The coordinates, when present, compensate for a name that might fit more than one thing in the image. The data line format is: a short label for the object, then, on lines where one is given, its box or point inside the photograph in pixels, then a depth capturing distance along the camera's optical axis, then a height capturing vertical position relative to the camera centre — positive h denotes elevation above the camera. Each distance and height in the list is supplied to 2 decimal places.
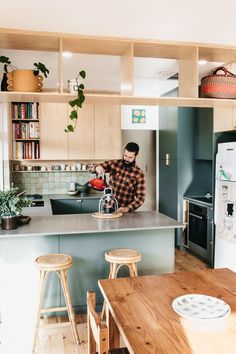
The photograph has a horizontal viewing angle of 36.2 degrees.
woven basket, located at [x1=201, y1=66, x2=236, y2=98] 3.18 +0.61
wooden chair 1.35 -0.71
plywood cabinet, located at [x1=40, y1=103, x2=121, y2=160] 6.16 +0.35
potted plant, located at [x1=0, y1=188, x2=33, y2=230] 3.11 -0.48
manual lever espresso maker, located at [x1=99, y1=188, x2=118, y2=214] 3.78 -0.53
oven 4.90 -1.11
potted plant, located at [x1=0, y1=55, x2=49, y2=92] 2.91 +0.60
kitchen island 3.28 -0.93
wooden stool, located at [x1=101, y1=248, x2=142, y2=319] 3.05 -0.90
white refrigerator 4.12 -0.63
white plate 1.63 -0.73
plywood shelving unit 2.95 +0.93
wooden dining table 1.41 -0.75
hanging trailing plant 2.94 +0.47
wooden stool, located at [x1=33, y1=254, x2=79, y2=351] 2.88 -0.95
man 4.18 -0.30
